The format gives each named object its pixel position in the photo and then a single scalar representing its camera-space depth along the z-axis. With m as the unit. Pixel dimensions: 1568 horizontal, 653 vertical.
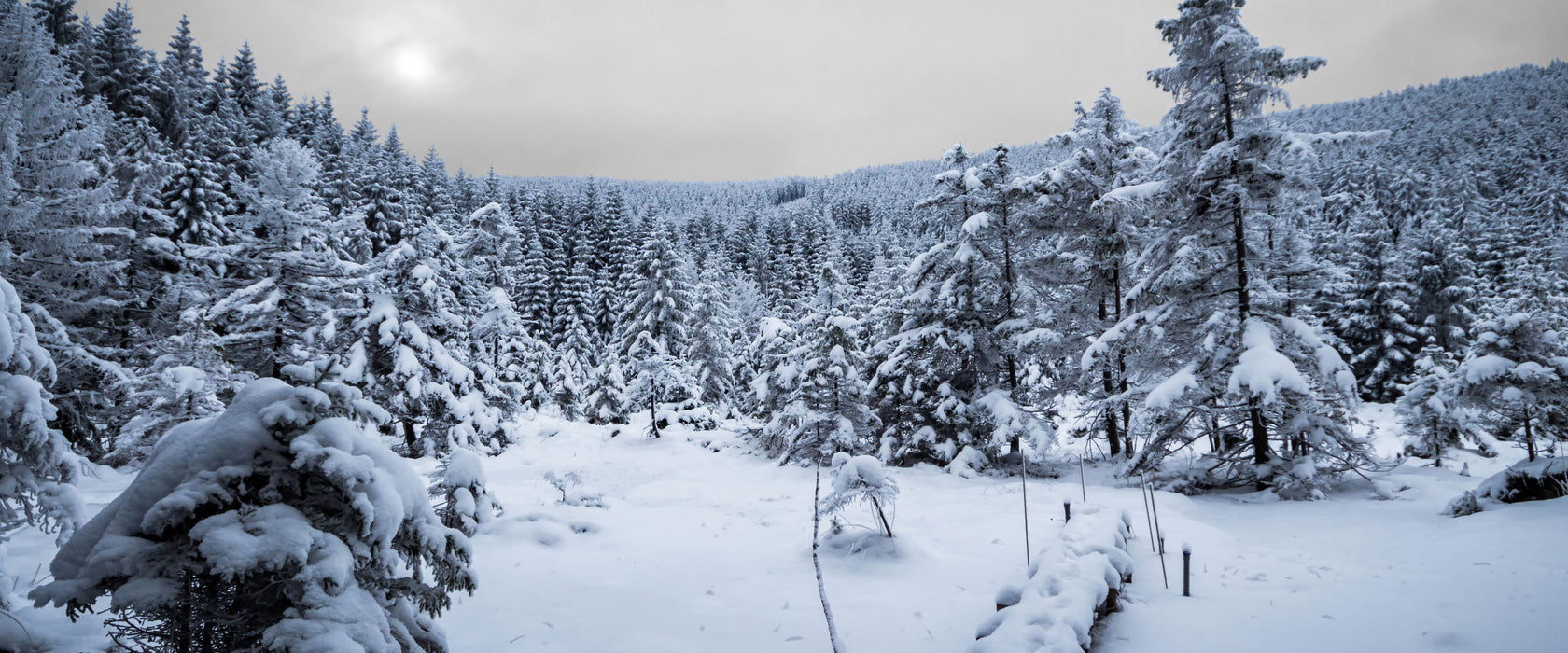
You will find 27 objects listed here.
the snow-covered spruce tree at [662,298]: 28.53
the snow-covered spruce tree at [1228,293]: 10.80
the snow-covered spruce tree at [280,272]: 12.76
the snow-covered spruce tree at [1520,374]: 9.48
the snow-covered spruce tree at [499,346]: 20.67
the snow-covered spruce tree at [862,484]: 7.72
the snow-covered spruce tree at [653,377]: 26.66
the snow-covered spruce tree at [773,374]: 20.28
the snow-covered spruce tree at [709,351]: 28.53
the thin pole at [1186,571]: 5.55
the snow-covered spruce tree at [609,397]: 29.00
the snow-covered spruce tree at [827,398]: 17.64
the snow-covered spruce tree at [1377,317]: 31.94
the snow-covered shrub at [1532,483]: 8.02
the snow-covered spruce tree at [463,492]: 4.51
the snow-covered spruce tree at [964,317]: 16.16
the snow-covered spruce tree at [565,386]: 32.66
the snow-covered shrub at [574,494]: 11.12
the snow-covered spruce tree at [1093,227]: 15.62
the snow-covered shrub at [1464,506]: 8.19
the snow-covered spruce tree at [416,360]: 16.44
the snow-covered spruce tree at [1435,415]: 12.85
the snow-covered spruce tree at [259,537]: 2.69
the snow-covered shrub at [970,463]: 15.50
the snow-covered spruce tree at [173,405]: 11.73
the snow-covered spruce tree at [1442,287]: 31.86
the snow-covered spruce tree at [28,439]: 4.22
